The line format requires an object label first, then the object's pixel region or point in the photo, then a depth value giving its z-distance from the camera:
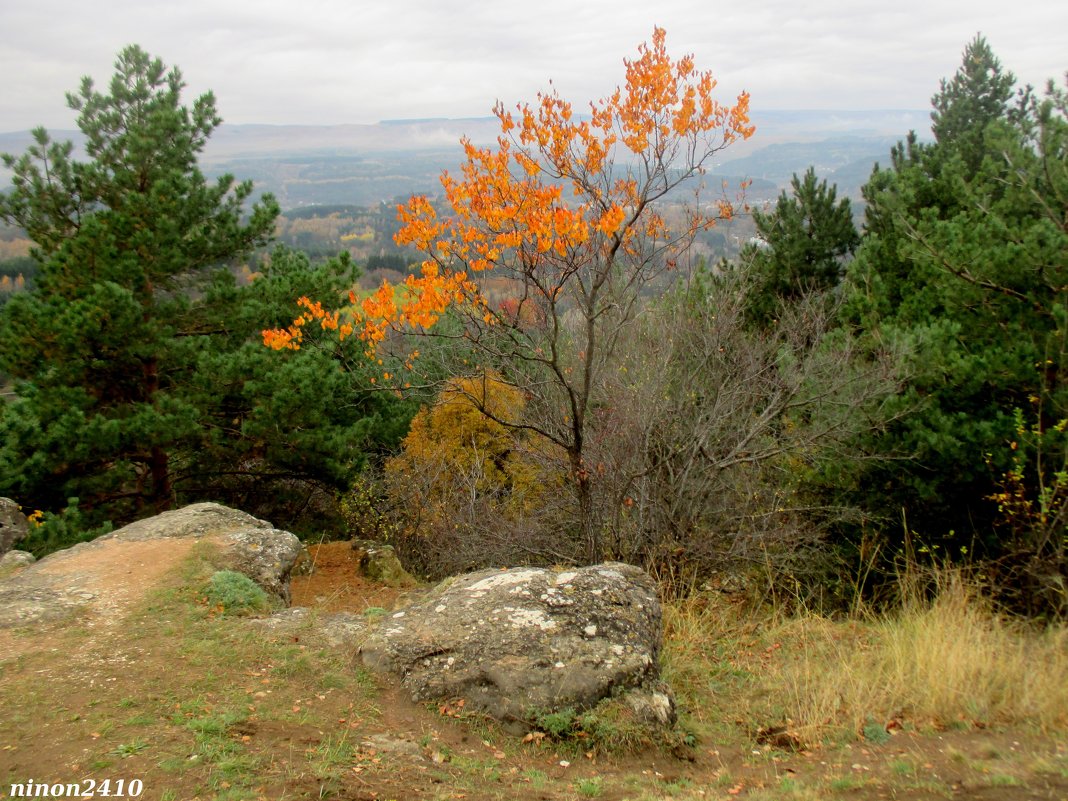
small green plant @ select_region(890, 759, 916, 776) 3.37
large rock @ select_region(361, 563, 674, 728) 3.97
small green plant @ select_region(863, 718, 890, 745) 3.83
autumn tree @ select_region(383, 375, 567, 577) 8.90
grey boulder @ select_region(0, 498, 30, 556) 9.09
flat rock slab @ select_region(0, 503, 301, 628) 5.14
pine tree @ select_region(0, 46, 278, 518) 10.66
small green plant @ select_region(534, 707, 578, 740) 3.76
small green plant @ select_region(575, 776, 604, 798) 3.25
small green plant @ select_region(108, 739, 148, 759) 3.22
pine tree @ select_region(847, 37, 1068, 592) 6.20
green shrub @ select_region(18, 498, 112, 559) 9.66
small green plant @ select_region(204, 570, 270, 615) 5.31
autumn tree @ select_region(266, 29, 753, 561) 6.55
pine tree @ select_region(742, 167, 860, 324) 16.64
